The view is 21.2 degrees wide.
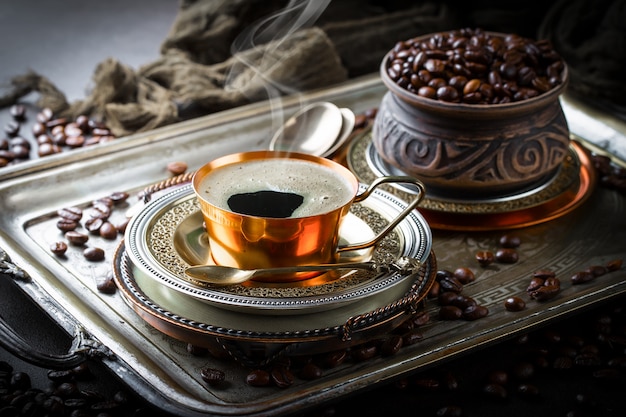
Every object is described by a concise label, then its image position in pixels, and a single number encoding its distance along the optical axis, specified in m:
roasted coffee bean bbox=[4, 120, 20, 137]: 1.16
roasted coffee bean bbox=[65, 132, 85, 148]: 1.12
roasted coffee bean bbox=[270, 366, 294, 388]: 0.84
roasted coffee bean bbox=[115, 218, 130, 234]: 0.96
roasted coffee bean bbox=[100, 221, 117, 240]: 0.96
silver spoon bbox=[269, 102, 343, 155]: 1.06
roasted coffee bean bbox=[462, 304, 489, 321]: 0.89
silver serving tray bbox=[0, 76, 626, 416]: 0.83
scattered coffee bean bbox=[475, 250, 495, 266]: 0.94
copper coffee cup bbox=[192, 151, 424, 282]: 0.85
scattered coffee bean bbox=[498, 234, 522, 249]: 0.96
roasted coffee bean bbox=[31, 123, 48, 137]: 1.15
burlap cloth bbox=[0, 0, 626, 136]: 1.18
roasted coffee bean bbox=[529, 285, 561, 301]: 0.90
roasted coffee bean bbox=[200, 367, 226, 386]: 0.83
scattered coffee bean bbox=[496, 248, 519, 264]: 0.94
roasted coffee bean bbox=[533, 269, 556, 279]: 0.92
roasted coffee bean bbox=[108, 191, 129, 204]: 1.00
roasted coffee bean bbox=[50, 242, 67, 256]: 0.94
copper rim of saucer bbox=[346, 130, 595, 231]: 0.98
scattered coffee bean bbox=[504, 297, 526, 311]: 0.90
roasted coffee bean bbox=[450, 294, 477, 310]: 0.90
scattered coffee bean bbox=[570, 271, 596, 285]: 0.92
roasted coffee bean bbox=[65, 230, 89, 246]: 0.95
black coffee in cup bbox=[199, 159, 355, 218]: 0.87
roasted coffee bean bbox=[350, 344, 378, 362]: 0.85
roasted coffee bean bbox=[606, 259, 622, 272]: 0.93
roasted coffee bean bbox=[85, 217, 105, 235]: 0.96
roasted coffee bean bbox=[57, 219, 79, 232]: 0.97
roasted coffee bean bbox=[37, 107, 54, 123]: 1.17
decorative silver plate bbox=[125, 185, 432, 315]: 0.84
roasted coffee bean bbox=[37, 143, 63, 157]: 1.10
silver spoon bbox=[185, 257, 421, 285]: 0.86
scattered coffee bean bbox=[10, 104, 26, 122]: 1.20
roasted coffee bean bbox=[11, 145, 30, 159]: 1.11
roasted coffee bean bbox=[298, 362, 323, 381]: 0.84
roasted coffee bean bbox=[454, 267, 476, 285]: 0.92
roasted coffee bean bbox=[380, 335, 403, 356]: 0.86
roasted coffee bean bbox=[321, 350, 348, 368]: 0.85
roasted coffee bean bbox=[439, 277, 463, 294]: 0.91
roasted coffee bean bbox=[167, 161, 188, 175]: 1.04
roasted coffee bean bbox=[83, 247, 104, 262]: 0.93
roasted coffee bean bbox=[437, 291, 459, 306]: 0.90
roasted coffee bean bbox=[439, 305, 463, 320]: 0.89
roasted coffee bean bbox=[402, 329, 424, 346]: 0.87
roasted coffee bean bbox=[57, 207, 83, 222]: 0.97
